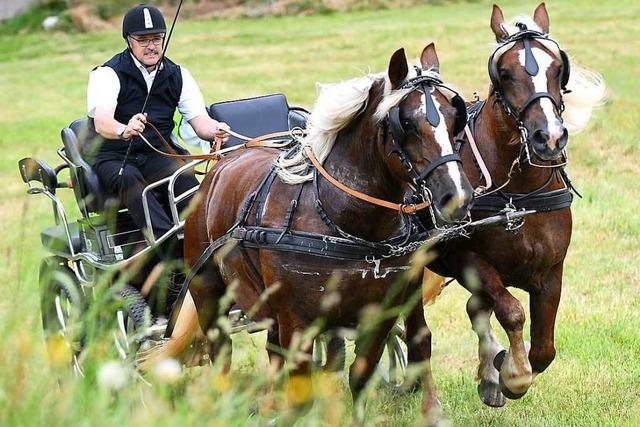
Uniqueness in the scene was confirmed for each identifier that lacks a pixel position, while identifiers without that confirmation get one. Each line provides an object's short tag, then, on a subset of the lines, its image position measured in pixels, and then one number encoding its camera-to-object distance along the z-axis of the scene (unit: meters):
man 12.37
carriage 12.09
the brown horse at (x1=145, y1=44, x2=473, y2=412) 8.96
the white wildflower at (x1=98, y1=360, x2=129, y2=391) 6.24
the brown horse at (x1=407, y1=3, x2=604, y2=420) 10.49
